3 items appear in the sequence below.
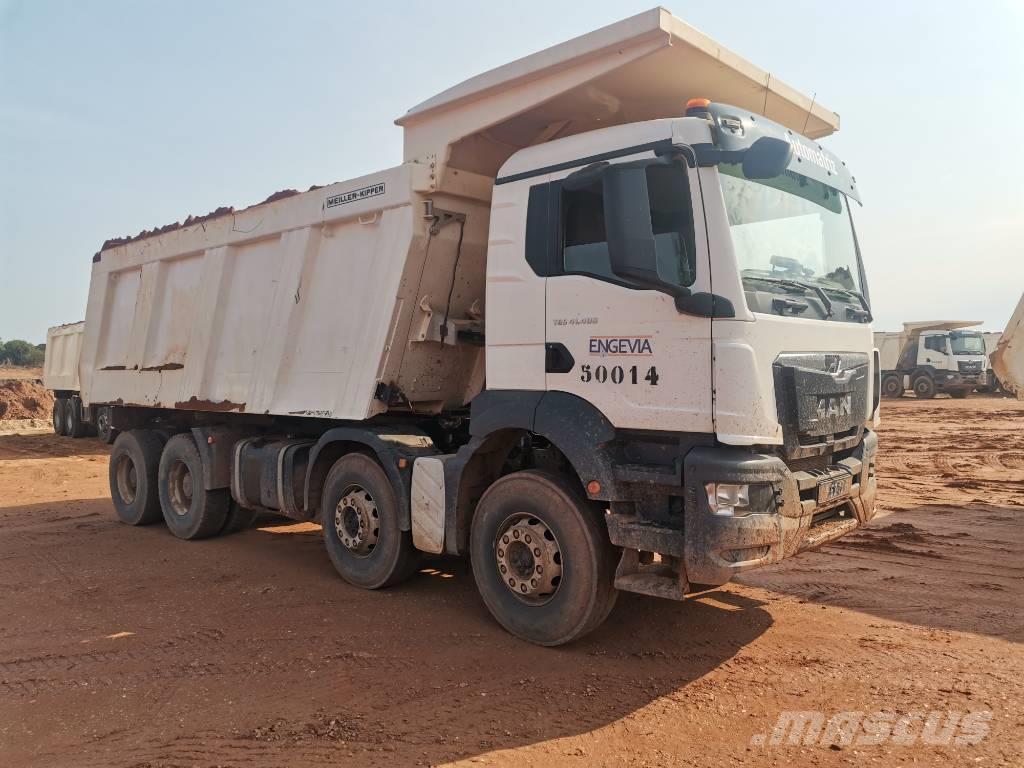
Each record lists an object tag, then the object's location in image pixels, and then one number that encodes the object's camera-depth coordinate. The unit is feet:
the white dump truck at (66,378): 75.97
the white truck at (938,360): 93.81
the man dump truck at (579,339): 13.62
